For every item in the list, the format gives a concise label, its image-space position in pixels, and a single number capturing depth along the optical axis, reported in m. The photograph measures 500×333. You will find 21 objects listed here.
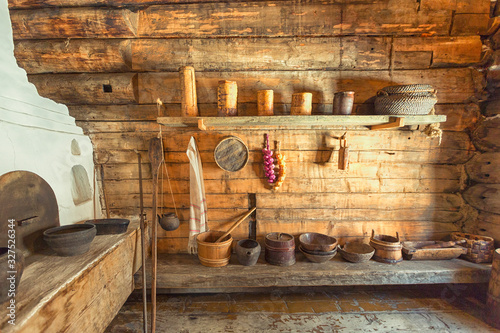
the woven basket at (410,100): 1.97
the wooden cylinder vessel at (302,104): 2.07
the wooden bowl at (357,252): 2.23
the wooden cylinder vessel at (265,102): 2.09
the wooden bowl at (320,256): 2.19
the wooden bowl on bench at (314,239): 2.35
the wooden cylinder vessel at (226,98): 2.03
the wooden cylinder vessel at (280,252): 2.19
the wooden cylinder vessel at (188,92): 2.05
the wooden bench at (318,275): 2.09
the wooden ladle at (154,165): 2.07
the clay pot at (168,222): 2.26
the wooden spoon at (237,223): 2.27
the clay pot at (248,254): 2.14
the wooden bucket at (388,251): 2.25
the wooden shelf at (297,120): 1.99
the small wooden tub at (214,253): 2.17
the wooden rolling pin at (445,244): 2.32
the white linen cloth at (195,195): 2.32
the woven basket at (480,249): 2.24
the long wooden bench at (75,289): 1.12
